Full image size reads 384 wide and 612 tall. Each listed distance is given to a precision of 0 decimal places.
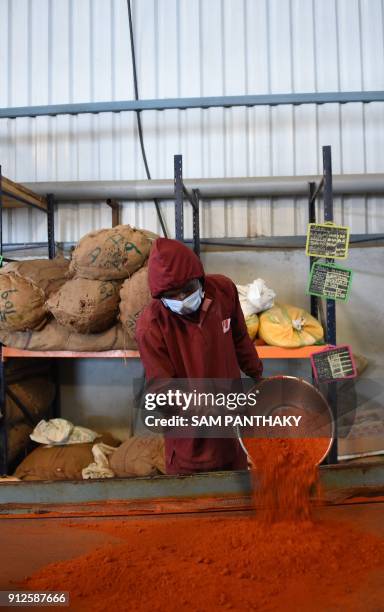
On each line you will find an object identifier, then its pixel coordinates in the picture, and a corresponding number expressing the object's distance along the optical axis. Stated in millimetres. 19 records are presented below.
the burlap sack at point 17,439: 2768
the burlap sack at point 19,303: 2420
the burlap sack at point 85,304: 2346
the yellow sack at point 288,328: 2385
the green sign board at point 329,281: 2342
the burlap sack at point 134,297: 2338
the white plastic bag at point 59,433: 2850
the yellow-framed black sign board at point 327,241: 2354
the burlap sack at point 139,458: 2592
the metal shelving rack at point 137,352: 2395
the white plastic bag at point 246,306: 2467
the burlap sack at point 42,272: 2527
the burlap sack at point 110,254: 2383
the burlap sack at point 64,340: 2488
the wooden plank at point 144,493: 1366
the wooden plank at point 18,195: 2613
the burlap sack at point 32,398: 2787
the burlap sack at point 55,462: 2687
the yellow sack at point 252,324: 2451
